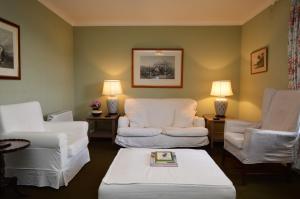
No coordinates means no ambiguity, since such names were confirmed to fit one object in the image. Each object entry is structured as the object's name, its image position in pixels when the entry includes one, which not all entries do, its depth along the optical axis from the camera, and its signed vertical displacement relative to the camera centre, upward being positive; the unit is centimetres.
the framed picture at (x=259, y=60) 367 +55
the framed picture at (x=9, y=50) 270 +52
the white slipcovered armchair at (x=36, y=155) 241 -67
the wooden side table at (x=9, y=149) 205 -49
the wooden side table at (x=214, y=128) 407 -67
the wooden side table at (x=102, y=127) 418 -70
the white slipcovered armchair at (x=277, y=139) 254 -51
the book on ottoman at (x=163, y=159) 220 -66
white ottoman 176 -71
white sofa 381 -58
